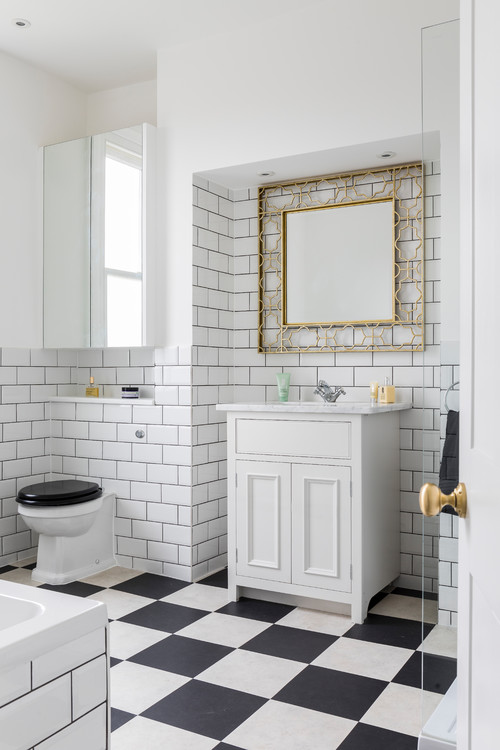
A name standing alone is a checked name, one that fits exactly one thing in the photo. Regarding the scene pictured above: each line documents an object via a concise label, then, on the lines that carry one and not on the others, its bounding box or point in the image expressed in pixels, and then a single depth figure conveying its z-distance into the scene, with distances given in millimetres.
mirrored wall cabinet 3758
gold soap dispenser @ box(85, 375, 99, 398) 4211
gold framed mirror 3541
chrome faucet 3479
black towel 1546
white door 843
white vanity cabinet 3059
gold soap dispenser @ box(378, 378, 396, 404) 3488
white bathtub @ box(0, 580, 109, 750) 1222
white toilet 3518
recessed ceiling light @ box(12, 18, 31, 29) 3440
